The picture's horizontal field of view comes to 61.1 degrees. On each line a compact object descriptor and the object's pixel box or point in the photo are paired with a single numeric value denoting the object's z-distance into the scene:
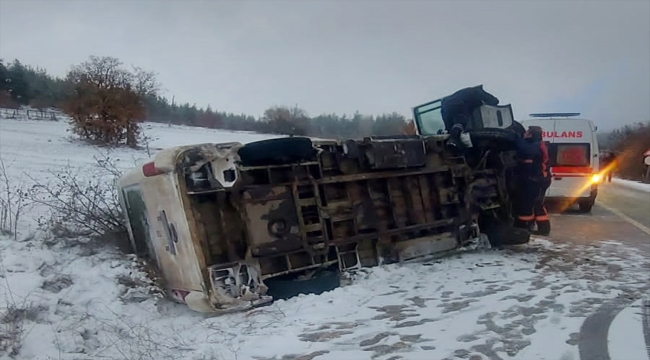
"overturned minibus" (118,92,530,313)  5.20
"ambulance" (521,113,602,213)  12.56
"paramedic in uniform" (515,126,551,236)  7.23
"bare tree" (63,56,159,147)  24.53
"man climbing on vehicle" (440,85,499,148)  7.63
